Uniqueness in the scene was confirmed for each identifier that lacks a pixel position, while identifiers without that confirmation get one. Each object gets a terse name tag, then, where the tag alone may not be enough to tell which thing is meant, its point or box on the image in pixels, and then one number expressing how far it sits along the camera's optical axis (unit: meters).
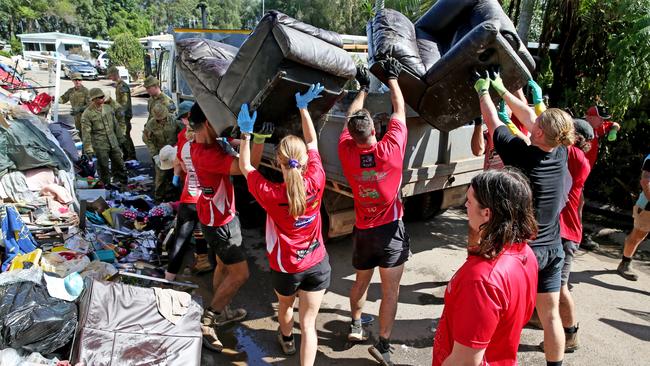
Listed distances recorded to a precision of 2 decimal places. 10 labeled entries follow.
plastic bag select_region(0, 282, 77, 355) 2.59
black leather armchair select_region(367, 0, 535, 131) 3.11
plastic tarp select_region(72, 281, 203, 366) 2.61
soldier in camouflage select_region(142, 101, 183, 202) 6.61
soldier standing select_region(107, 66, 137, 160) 7.90
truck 3.96
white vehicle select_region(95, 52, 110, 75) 28.50
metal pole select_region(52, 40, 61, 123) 8.03
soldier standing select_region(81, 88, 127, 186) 6.76
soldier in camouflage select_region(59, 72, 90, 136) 8.26
